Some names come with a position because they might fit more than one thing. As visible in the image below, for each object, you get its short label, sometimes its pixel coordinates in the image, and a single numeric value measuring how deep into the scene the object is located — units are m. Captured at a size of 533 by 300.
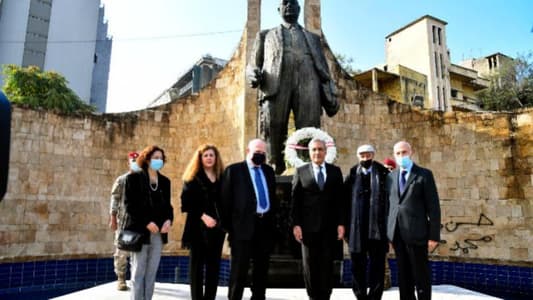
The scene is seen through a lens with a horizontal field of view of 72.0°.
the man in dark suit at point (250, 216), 3.08
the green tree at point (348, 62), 22.97
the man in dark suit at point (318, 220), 3.17
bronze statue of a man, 4.51
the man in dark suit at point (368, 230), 3.38
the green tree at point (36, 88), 15.12
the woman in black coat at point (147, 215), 3.14
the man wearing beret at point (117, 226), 4.53
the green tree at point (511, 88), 20.16
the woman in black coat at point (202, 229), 3.14
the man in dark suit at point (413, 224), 3.11
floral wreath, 4.05
